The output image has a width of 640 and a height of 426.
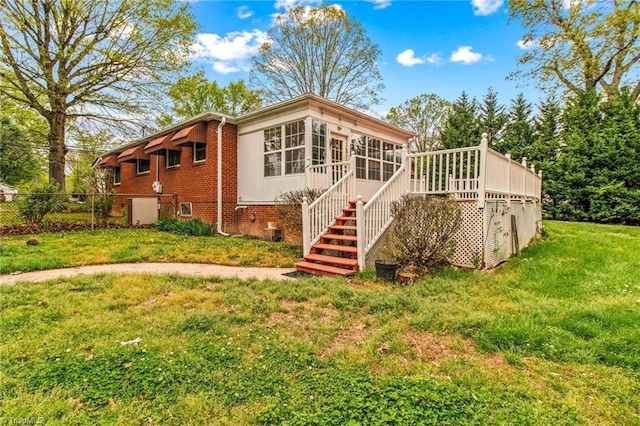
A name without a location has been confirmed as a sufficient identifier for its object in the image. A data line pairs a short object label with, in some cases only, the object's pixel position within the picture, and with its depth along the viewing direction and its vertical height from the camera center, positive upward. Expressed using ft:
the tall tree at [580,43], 48.06 +26.99
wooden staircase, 19.61 -3.34
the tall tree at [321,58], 66.23 +31.73
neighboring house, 88.22 +4.12
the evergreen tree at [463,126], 54.75 +14.09
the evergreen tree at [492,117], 55.01 +15.58
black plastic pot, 17.61 -3.74
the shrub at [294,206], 27.89 -0.19
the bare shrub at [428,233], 18.52 -1.68
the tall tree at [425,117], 69.87 +20.00
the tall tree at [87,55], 43.75 +22.28
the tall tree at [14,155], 67.21 +10.86
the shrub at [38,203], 33.17 -0.06
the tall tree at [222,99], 82.28 +28.99
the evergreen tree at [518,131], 51.27 +12.48
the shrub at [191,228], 33.96 -2.70
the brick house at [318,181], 20.20 +2.30
